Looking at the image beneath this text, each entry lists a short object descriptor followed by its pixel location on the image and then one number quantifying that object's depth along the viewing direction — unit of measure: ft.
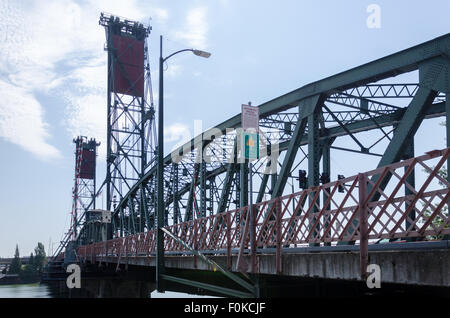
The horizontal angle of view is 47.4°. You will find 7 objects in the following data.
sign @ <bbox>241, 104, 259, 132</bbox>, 35.92
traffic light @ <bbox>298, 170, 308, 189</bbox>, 63.16
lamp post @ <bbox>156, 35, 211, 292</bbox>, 45.73
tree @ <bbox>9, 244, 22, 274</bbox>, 504.02
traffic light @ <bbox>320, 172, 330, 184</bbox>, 61.00
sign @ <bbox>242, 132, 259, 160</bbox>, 36.14
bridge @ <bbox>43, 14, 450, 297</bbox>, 27.73
